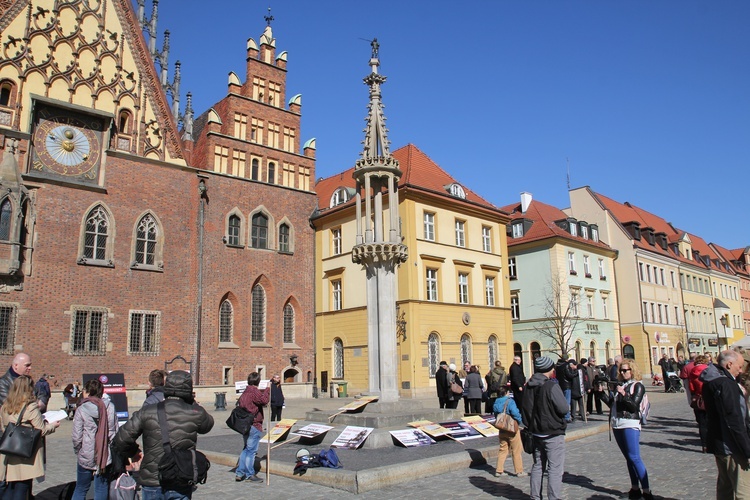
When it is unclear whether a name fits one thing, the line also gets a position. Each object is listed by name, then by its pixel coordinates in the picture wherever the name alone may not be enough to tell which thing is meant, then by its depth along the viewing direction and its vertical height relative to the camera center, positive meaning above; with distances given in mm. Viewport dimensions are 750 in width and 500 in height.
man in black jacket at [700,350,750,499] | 5543 -784
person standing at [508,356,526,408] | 13988 -552
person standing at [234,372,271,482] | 9734 -1154
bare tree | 35875 +2435
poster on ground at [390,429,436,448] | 11617 -1609
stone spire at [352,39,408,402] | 14109 +2438
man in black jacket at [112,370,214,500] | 5219 -624
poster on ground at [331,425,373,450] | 11359 -1566
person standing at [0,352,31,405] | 6828 -98
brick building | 23281 +6468
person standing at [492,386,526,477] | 9539 -1452
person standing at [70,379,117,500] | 6832 -966
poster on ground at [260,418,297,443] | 11497 -1426
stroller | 28278 -1496
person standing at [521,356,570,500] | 7129 -854
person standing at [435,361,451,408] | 16875 -862
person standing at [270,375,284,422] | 15721 -1166
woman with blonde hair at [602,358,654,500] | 7484 -960
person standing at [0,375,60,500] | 6102 -860
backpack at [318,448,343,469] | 9555 -1643
